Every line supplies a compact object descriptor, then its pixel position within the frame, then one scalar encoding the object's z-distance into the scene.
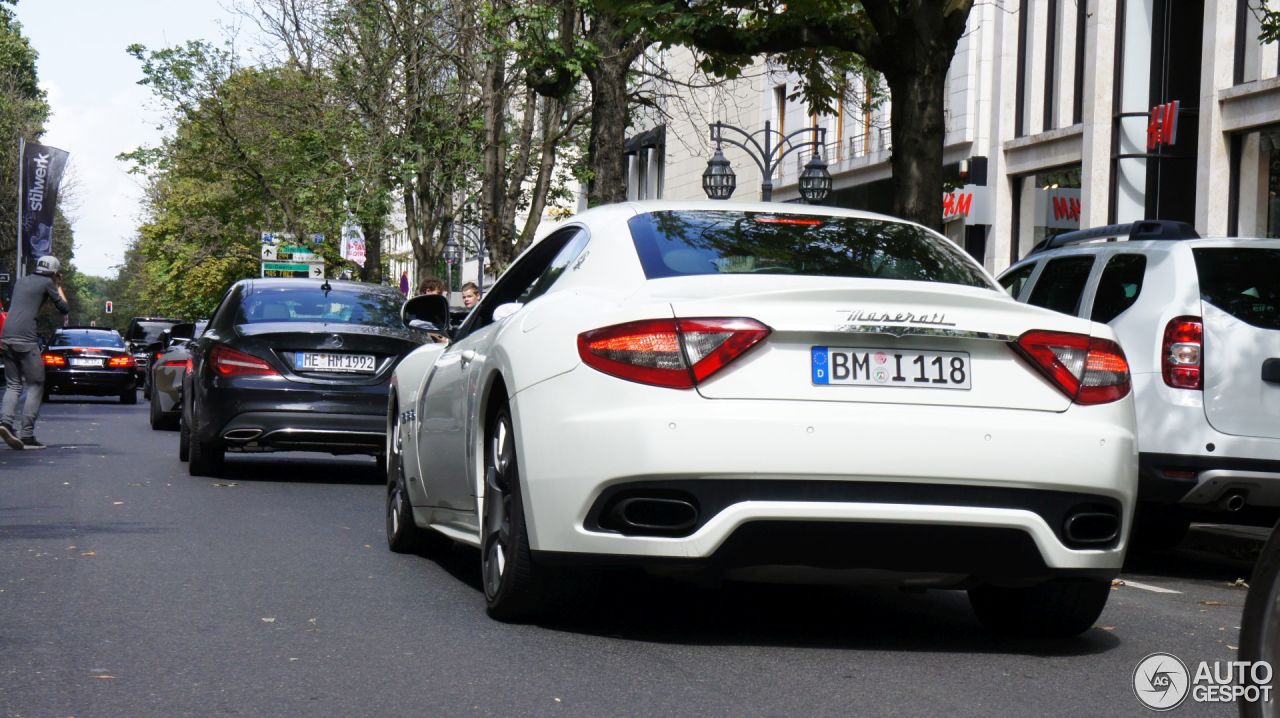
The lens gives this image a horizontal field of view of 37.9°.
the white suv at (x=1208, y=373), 8.80
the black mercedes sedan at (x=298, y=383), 13.29
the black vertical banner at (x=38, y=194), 51.50
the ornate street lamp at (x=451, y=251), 49.71
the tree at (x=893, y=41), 14.62
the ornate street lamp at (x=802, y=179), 26.09
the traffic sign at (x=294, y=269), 50.96
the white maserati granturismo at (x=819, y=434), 5.55
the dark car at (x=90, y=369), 36.94
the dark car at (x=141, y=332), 50.59
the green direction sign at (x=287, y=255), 48.00
